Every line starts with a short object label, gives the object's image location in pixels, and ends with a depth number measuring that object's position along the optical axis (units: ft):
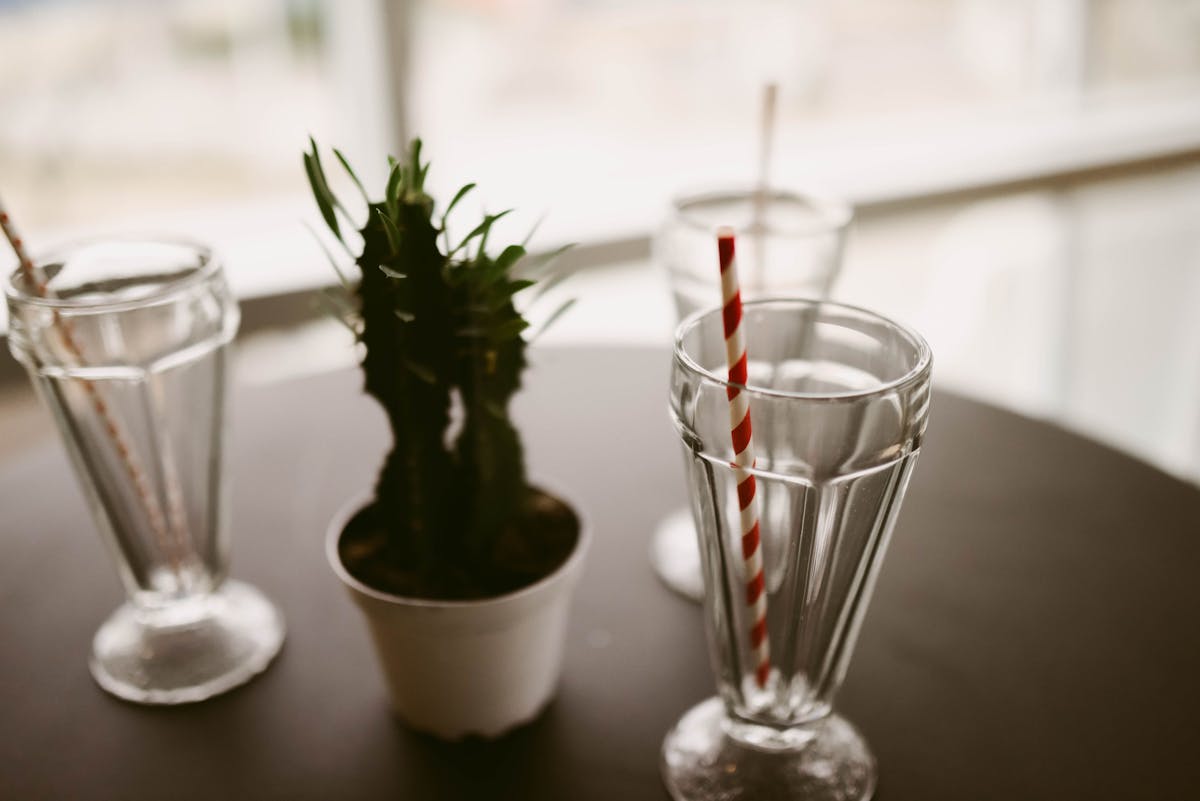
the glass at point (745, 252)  2.48
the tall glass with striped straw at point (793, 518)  1.67
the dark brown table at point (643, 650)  1.90
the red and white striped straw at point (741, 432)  1.61
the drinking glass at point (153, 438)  2.04
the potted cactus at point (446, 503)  1.78
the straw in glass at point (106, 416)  2.03
